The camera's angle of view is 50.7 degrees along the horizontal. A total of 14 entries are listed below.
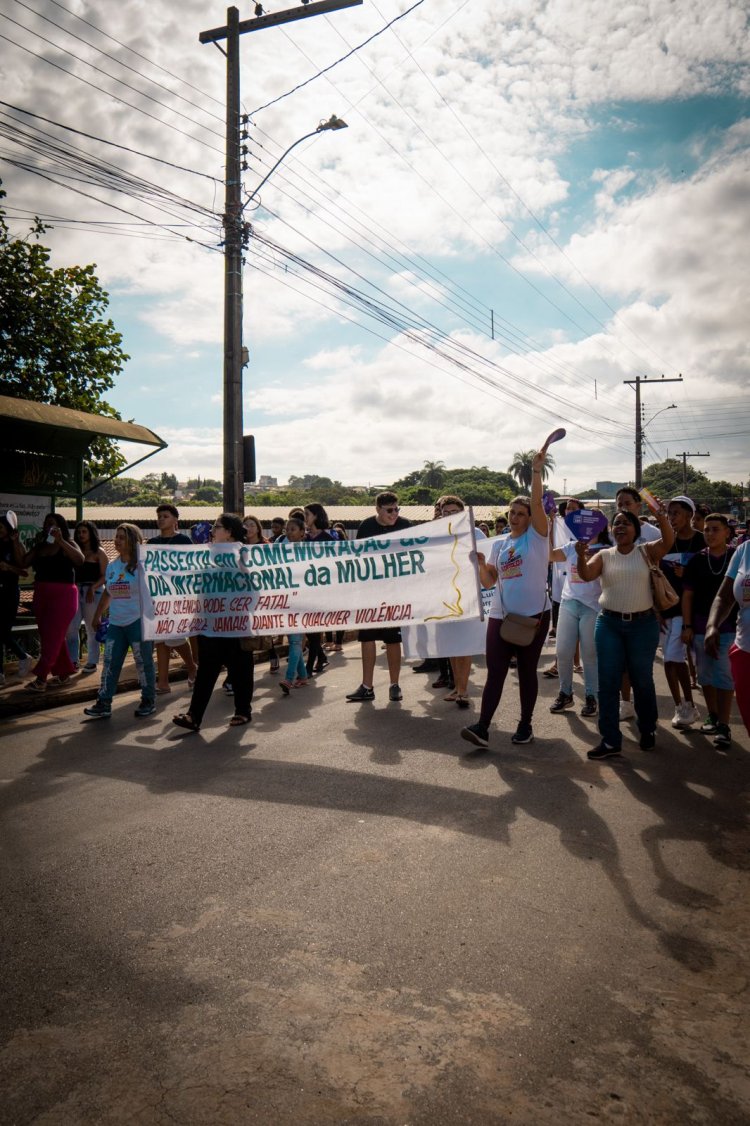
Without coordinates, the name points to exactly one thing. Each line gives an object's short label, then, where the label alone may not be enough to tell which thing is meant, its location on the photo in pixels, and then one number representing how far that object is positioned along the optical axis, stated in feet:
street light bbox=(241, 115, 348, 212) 43.42
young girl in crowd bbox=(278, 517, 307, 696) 28.71
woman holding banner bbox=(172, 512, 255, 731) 22.34
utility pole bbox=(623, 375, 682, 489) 162.20
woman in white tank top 19.52
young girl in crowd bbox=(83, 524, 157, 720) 24.45
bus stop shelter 33.04
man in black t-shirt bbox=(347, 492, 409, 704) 26.03
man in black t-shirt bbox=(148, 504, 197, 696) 27.45
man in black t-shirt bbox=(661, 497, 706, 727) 22.88
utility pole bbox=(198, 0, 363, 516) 41.01
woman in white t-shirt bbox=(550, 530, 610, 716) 23.88
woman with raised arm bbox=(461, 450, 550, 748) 20.38
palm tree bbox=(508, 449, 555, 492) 330.75
